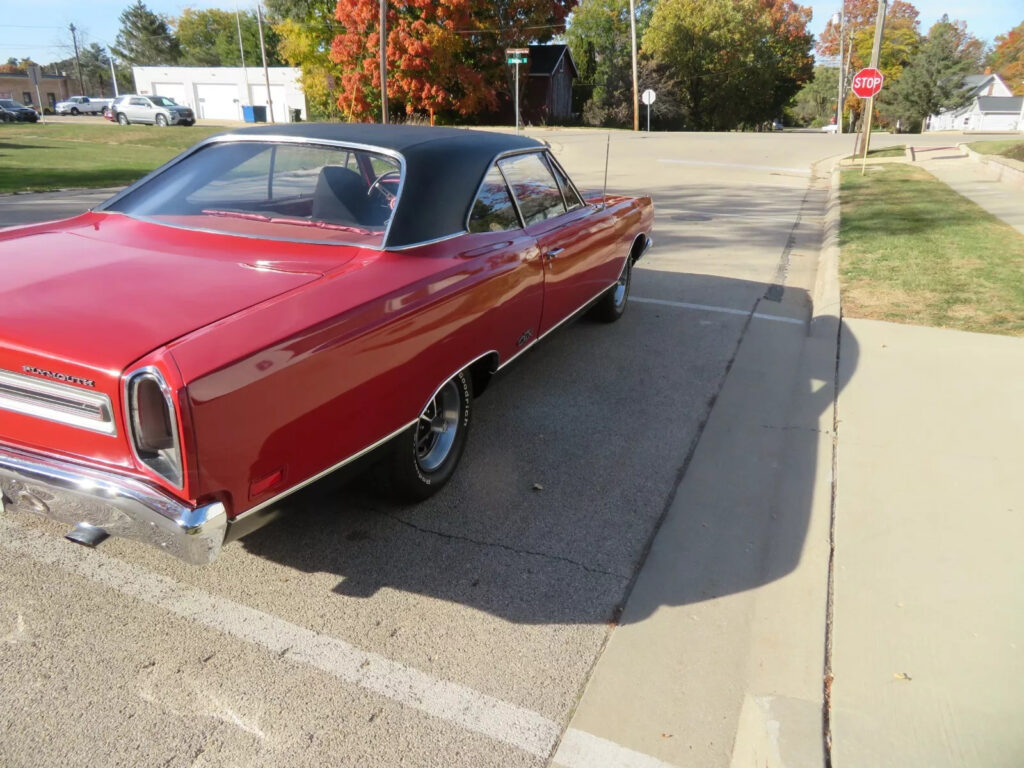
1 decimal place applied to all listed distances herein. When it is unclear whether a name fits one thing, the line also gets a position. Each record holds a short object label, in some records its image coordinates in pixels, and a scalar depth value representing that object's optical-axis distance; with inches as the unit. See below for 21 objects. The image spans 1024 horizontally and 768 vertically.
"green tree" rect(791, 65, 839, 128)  3430.1
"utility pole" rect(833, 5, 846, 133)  2054.1
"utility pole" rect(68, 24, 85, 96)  4158.5
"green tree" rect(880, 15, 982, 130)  2170.3
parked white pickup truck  2448.3
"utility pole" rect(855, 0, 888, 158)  722.1
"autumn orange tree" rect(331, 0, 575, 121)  1348.4
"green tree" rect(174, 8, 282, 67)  3434.1
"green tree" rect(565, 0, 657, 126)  2001.7
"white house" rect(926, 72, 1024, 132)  2714.1
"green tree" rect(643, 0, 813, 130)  2225.6
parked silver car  1726.1
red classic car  89.3
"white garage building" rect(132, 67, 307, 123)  2445.9
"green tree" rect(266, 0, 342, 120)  1572.3
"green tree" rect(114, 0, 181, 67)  3878.0
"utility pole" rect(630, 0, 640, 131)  1649.6
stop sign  658.8
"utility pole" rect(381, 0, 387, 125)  1040.5
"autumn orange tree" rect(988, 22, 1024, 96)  3369.3
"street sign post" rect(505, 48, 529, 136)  1107.3
